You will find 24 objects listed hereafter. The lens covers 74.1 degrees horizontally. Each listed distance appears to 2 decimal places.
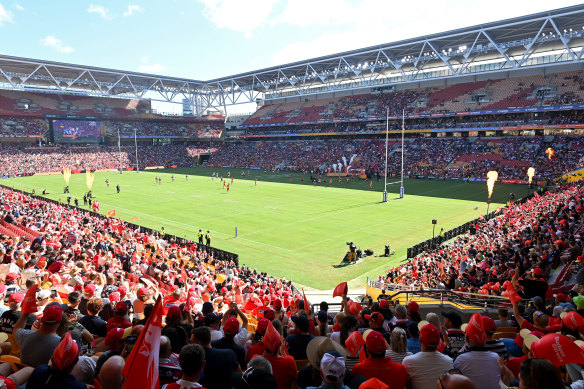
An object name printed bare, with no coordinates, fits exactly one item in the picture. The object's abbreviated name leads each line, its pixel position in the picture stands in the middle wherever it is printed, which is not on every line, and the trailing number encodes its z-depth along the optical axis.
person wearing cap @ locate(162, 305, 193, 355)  4.94
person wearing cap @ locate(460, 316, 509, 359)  4.35
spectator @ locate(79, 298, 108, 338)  5.77
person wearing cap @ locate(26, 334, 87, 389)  3.47
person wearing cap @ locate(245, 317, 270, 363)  4.81
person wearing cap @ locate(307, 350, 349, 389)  3.39
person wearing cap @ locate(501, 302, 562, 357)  4.78
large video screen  80.88
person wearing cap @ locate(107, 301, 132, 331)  5.38
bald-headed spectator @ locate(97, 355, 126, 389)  3.67
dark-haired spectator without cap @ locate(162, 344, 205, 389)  3.42
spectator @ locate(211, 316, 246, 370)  4.58
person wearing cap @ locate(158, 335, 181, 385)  4.02
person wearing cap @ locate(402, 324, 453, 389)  3.94
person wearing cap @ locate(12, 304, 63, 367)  4.41
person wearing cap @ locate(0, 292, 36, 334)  5.42
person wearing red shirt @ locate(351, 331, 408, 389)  3.87
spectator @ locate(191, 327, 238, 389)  4.06
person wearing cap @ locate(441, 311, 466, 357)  5.23
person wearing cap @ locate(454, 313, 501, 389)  3.97
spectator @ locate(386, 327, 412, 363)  4.41
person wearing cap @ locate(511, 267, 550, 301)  8.59
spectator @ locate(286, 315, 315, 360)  5.04
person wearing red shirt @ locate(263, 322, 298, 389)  4.20
